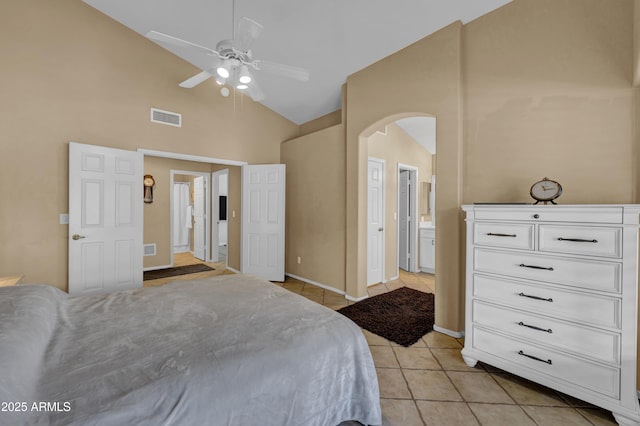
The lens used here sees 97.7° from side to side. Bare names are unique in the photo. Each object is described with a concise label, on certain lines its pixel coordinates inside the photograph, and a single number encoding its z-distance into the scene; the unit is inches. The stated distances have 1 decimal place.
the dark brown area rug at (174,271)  198.1
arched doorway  106.0
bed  35.8
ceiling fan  81.0
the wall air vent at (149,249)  216.1
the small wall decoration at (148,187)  215.3
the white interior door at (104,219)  125.2
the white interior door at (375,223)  170.1
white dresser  63.3
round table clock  77.9
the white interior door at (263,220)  182.1
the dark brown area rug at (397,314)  110.7
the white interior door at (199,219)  253.4
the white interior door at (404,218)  212.6
